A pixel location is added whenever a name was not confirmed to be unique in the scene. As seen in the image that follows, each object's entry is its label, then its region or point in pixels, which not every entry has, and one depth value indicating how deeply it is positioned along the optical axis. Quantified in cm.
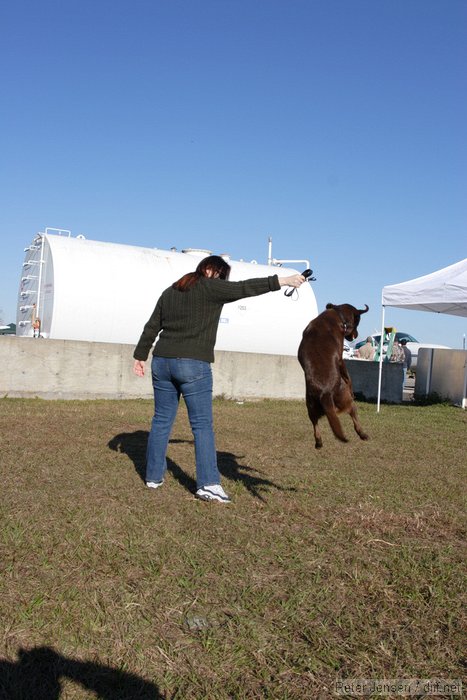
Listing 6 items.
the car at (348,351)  3026
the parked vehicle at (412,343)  3372
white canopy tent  1297
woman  514
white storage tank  1359
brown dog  495
